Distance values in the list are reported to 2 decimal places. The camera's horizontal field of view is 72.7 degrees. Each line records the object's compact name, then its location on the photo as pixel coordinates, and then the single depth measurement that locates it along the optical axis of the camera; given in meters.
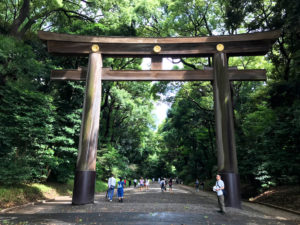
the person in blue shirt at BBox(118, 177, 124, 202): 10.81
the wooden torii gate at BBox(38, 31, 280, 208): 9.38
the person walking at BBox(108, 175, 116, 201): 11.29
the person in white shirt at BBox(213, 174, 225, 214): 7.75
